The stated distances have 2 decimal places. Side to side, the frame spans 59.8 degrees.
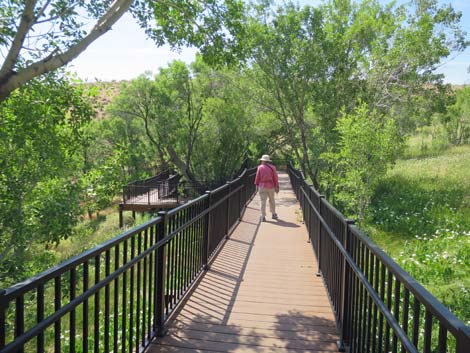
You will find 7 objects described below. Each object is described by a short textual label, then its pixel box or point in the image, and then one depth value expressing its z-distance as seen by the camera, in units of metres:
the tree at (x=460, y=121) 34.44
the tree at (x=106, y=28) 5.88
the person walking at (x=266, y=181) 10.86
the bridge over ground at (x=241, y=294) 2.13
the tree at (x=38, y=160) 8.17
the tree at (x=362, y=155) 11.90
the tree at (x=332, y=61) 15.16
